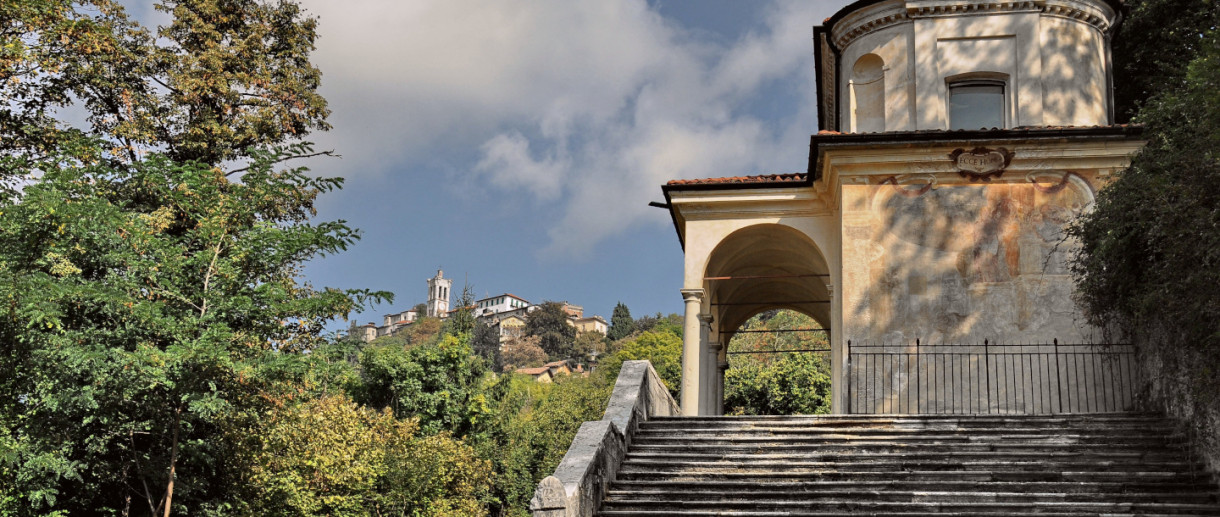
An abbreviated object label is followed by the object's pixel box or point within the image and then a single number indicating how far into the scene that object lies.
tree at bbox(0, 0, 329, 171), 17.78
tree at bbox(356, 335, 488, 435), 36.59
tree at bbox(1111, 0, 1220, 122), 21.34
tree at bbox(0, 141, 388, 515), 14.23
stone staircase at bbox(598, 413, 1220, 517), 9.63
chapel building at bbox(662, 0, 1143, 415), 15.67
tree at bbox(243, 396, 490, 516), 21.28
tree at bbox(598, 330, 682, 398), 65.81
